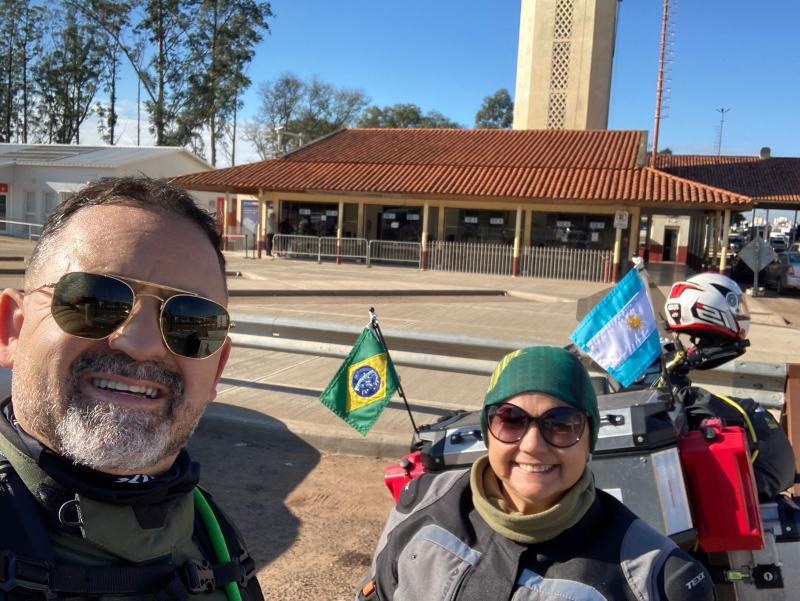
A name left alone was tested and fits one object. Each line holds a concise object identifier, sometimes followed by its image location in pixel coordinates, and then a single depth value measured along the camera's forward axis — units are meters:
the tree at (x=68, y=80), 56.72
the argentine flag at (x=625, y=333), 2.92
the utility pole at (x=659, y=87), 26.30
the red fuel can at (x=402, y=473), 2.94
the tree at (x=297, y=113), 64.25
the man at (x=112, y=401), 1.20
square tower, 31.41
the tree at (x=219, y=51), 50.84
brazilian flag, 4.84
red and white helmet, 3.27
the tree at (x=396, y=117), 68.88
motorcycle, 2.39
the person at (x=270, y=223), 28.73
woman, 1.70
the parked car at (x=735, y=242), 49.83
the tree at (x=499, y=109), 73.38
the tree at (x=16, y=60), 57.47
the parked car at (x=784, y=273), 24.03
